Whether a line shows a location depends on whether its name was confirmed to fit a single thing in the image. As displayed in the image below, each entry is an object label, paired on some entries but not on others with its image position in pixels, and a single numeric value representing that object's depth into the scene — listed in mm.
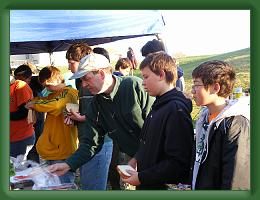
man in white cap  2279
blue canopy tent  2951
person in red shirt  3664
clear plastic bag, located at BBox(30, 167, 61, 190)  2189
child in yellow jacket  2910
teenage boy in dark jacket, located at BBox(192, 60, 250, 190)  1759
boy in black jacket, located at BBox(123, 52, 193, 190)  1938
